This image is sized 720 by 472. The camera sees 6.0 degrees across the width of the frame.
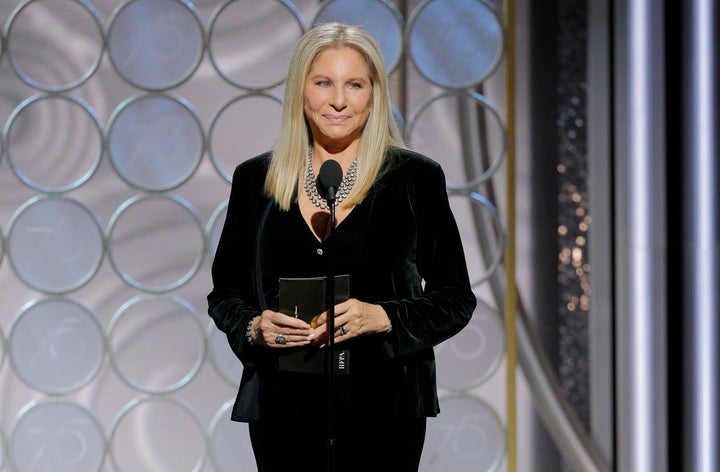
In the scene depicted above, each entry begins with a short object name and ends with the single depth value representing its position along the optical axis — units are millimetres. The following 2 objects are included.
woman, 14003
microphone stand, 13873
